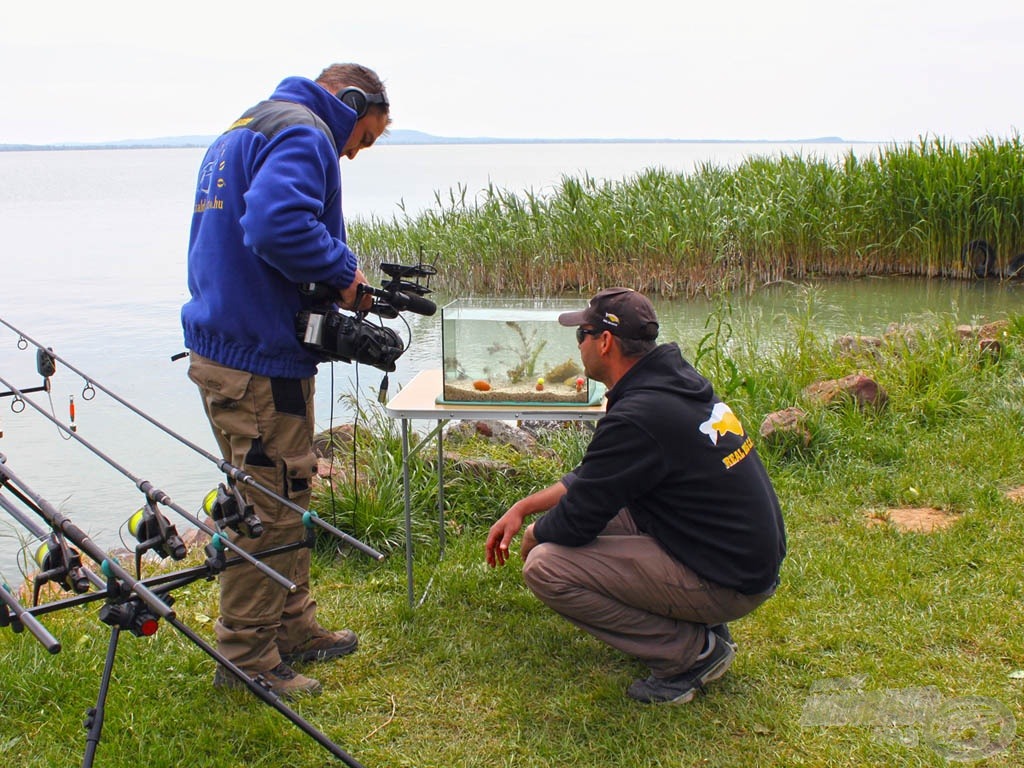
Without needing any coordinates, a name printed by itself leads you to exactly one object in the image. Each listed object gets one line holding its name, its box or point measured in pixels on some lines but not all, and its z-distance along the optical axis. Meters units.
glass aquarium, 4.07
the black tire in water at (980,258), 13.85
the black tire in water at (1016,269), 13.73
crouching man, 3.17
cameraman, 3.13
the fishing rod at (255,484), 2.43
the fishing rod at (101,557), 1.99
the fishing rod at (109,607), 2.04
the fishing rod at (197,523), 2.29
